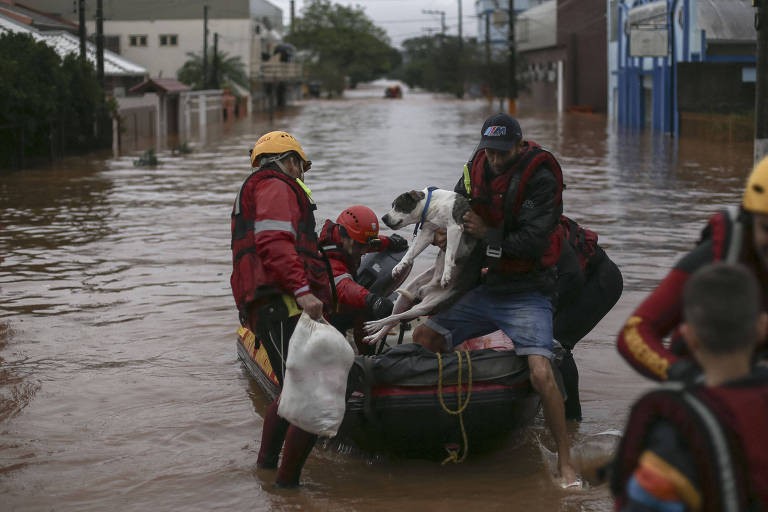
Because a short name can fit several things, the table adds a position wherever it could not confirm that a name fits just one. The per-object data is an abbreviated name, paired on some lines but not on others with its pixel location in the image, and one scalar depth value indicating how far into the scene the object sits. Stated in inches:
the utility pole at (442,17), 6186.0
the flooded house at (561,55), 2546.8
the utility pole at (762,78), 546.6
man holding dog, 238.4
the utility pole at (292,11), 4987.9
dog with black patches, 248.7
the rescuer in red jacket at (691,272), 136.4
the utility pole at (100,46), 1452.4
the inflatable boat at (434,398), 244.4
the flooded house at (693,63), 1487.5
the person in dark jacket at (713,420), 113.1
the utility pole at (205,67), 2568.9
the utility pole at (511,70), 2397.4
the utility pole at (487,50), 3312.0
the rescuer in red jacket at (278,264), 230.2
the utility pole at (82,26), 1410.8
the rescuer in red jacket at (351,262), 272.2
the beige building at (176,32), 3085.6
